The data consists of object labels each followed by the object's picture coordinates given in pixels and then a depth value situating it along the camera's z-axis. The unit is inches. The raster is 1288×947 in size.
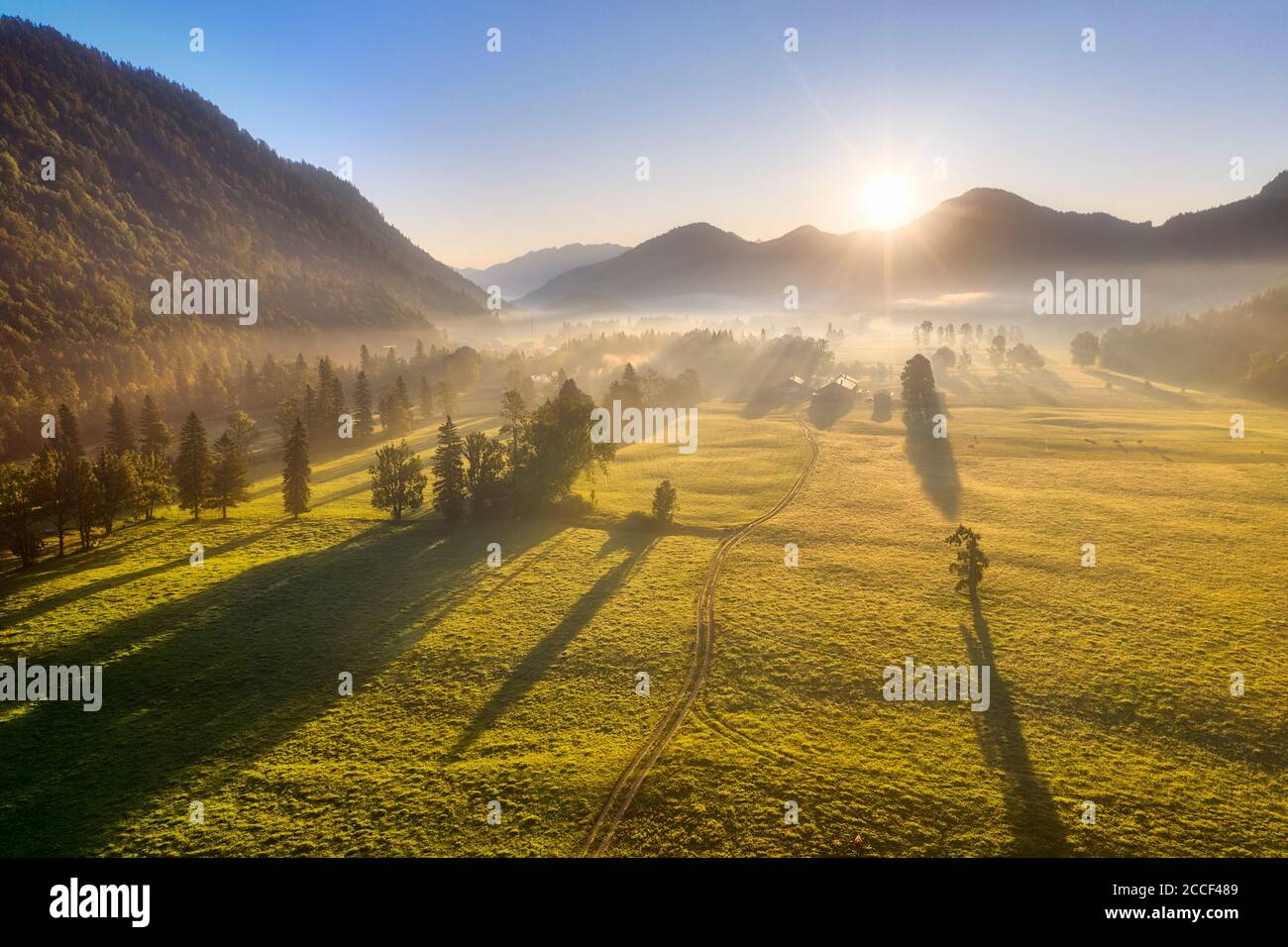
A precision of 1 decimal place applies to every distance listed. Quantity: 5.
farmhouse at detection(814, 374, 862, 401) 5570.9
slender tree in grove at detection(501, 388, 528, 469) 4669.3
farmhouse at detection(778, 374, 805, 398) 6323.8
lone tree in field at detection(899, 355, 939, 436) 4694.9
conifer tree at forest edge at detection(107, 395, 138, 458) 3503.9
